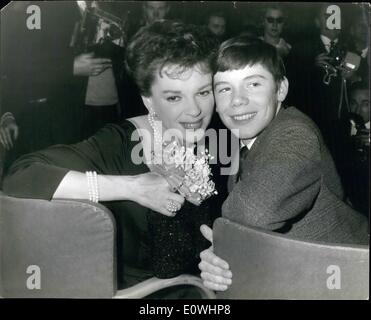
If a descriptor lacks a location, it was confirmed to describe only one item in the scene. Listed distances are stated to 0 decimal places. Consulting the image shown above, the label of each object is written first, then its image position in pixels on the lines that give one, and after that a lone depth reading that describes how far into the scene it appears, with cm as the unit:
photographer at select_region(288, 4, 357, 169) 175
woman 168
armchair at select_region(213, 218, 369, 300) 145
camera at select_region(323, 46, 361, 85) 178
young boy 144
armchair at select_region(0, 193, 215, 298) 159
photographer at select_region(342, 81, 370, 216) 177
